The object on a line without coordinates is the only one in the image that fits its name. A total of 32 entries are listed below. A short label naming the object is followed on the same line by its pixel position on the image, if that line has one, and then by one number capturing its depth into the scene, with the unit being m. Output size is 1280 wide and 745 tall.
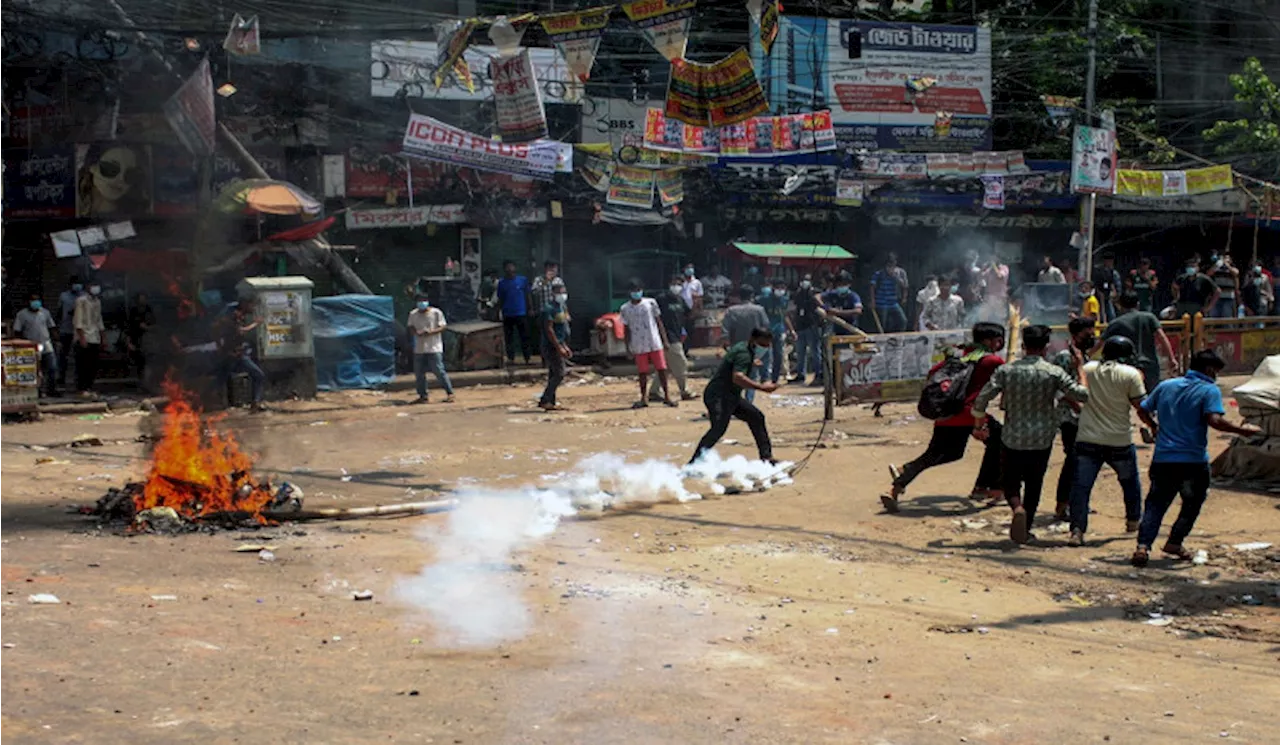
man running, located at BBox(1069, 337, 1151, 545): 9.30
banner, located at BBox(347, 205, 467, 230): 25.20
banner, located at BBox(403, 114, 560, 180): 23.84
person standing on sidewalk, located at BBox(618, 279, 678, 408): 18.06
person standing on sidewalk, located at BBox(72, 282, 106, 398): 20.20
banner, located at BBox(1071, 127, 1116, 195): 26.20
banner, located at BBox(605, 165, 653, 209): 27.03
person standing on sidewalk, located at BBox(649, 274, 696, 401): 18.77
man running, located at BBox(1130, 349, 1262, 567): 8.58
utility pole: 26.34
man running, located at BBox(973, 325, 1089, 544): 9.52
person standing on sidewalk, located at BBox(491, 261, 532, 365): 23.66
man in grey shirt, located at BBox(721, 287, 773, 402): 18.14
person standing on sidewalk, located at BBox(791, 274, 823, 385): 20.14
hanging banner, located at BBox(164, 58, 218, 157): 20.08
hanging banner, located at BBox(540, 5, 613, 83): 15.01
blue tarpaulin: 20.84
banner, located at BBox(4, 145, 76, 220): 23.20
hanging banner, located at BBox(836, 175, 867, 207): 28.75
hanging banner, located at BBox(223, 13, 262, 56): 20.22
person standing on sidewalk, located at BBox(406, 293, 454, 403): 19.20
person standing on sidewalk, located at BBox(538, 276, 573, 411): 18.11
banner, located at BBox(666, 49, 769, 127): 15.91
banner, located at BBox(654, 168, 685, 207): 27.36
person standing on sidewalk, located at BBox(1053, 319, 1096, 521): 10.03
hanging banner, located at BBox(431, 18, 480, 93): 15.85
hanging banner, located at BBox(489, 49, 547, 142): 18.09
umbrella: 21.23
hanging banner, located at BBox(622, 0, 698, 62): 14.58
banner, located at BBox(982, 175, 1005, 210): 29.39
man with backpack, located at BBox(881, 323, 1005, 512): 10.41
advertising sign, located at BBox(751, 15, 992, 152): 30.48
